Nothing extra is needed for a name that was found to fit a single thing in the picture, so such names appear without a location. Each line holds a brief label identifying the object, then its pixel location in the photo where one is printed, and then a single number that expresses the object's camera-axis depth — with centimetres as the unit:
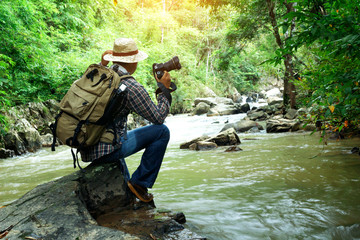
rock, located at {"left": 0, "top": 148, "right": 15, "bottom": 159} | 721
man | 237
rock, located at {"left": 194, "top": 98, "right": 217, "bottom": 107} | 2366
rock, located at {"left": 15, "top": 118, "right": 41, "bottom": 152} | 791
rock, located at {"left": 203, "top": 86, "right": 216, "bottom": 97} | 2980
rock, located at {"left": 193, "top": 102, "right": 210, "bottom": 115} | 2200
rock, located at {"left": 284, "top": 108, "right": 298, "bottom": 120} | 1098
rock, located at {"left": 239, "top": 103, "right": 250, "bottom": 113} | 2028
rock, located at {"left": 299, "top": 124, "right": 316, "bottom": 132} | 806
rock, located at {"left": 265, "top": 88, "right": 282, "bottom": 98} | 3423
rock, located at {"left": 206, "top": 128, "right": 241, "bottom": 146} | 731
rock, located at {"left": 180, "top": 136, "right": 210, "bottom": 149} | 741
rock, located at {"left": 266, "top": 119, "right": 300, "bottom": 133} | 879
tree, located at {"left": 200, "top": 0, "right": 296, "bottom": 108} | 1065
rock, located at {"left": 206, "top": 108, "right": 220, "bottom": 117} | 1923
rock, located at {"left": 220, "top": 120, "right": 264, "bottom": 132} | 1045
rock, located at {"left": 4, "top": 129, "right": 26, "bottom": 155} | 751
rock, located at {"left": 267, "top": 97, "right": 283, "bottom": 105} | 1986
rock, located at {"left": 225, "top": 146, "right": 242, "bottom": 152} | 613
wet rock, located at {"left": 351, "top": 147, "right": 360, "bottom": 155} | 462
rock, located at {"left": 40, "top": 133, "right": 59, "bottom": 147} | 908
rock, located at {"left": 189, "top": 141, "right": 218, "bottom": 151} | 703
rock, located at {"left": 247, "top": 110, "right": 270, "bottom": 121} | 1405
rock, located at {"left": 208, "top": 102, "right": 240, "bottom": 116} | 1989
